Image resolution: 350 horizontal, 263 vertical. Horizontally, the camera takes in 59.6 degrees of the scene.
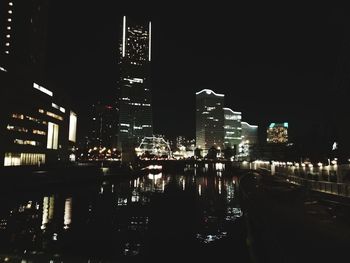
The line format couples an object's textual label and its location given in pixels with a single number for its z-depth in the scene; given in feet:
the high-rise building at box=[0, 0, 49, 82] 302.04
